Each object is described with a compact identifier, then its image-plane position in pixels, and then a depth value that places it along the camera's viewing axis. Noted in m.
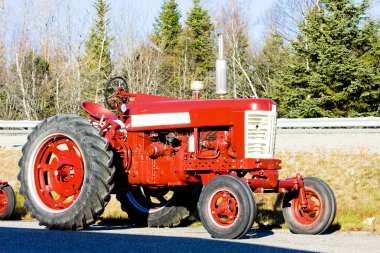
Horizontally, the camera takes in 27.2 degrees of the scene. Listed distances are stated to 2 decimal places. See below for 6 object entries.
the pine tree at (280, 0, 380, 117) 27.61
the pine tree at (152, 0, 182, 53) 64.19
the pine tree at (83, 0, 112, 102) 46.00
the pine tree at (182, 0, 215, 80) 58.91
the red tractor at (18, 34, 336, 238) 9.23
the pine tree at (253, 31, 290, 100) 47.06
